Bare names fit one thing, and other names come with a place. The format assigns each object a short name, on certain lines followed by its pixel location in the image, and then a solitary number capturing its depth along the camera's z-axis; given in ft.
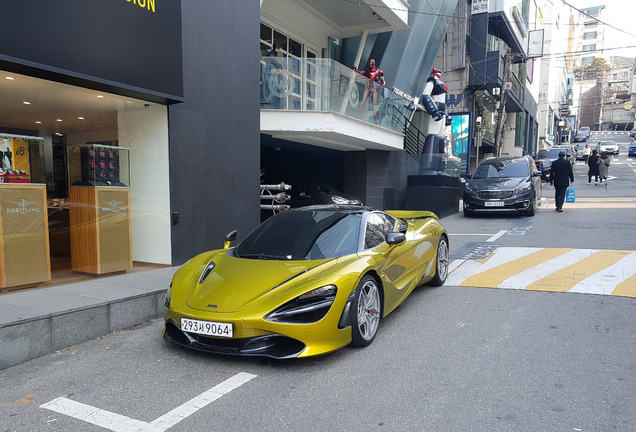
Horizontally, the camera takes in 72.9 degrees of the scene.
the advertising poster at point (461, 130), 74.08
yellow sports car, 11.29
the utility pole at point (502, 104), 77.20
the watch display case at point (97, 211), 20.47
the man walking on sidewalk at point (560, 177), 42.80
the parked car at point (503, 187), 41.46
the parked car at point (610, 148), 140.15
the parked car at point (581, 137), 228.92
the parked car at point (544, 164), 83.66
